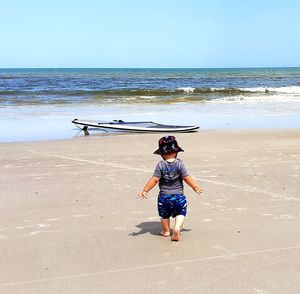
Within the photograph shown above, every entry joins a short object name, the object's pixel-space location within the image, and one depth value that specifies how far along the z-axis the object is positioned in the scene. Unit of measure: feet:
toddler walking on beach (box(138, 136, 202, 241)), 15.66
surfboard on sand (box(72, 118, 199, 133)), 44.51
